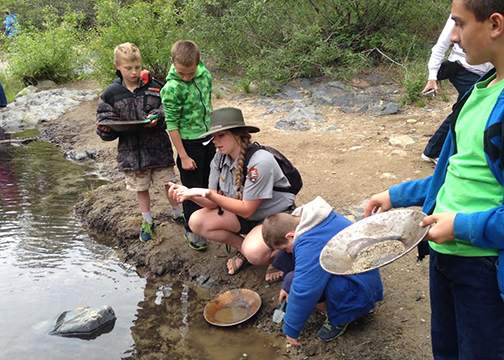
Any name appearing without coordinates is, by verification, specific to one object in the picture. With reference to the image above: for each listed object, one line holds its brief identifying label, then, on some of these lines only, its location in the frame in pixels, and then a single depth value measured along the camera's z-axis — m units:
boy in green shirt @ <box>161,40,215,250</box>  3.65
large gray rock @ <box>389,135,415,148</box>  5.60
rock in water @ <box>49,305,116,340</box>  3.25
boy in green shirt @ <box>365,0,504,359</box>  1.38
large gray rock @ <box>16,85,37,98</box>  12.27
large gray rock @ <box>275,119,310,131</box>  6.93
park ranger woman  3.05
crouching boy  2.44
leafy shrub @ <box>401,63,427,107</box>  6.88
